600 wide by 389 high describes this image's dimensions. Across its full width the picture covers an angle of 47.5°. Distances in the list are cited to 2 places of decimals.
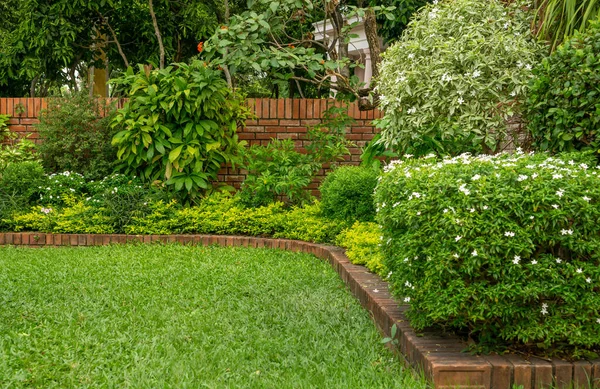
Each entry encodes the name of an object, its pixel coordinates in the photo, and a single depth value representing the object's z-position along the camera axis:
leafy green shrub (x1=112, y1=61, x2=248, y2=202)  8.30
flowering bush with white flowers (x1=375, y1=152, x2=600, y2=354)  3.02
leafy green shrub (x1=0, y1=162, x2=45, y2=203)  8.30
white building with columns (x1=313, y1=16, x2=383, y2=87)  14.75
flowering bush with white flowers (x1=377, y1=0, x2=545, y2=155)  5.65
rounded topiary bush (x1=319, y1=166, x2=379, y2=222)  6.75
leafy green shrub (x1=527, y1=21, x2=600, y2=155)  3.88
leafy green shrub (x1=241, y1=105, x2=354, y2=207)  8.07
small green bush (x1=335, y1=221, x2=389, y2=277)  5.33
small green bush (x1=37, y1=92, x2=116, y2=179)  8.80
